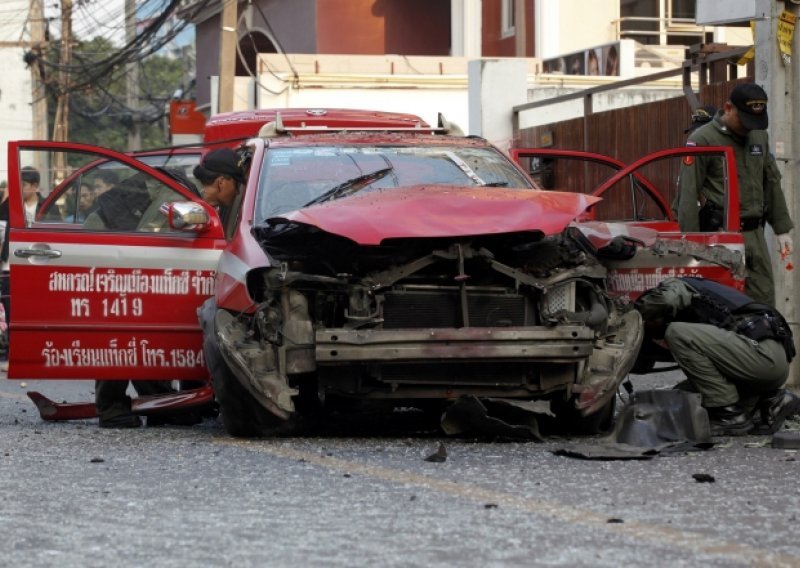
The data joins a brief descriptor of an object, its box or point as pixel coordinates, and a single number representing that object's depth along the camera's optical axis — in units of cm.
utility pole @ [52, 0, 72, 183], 4212
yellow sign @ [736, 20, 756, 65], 1444
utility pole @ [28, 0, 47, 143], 4338
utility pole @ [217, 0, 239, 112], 2556
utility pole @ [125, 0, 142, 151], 5334
